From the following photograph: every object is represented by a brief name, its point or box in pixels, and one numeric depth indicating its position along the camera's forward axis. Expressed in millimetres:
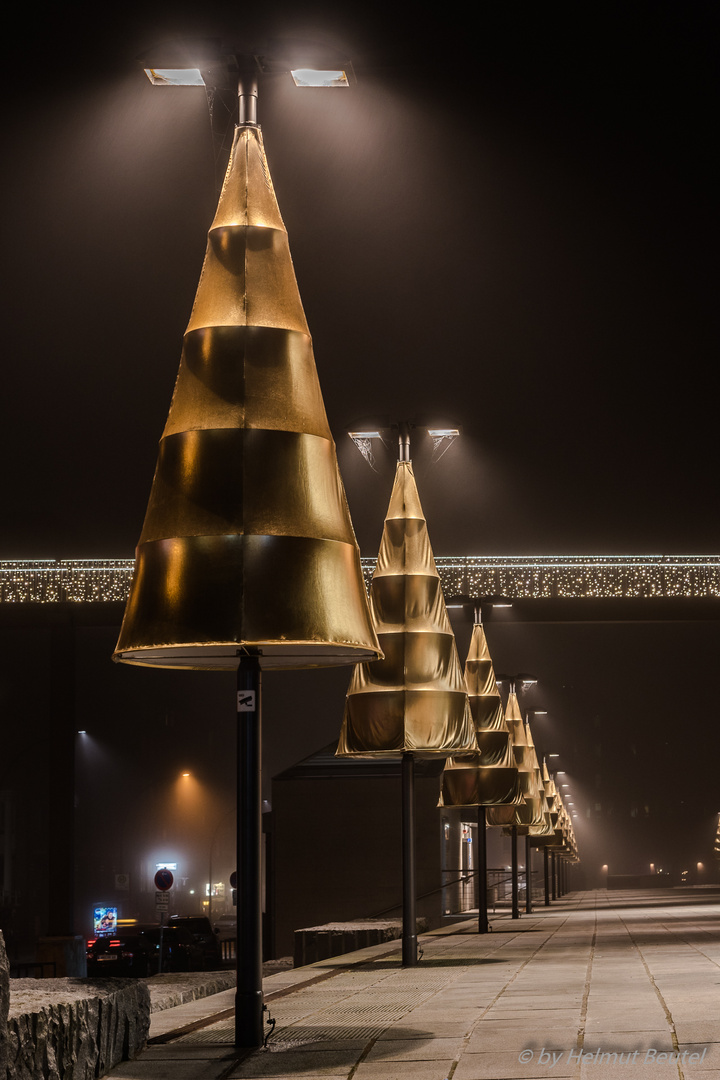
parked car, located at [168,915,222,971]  37062
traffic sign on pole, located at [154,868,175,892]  38125
